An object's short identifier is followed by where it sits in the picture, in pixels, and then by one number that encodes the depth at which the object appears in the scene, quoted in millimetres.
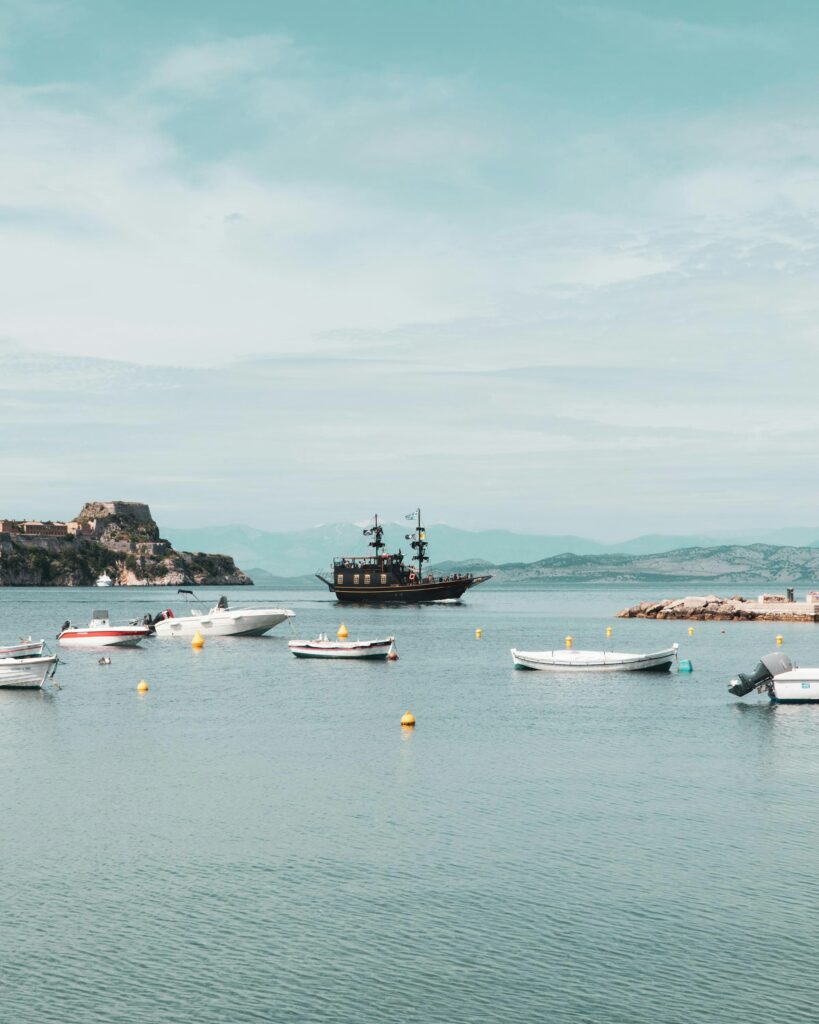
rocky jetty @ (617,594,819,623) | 136875
